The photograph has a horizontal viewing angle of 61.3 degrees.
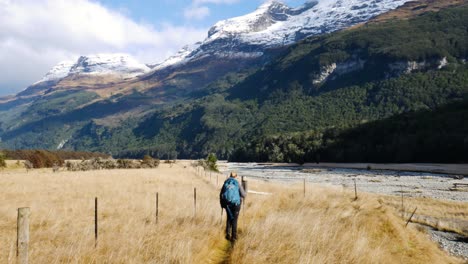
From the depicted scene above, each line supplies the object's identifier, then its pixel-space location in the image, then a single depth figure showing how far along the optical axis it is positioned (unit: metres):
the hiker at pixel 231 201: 11.53
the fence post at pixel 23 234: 6.64
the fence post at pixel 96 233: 9.97
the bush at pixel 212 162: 73.81
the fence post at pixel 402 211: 22.73
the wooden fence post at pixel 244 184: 17.77
